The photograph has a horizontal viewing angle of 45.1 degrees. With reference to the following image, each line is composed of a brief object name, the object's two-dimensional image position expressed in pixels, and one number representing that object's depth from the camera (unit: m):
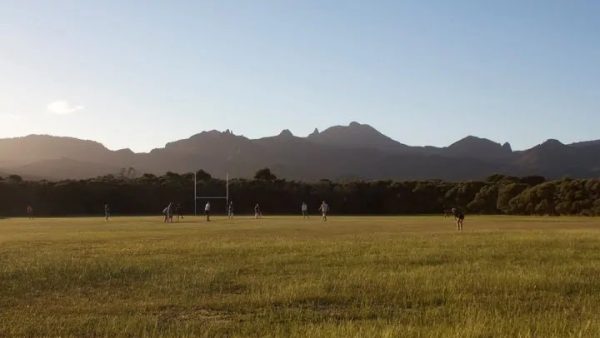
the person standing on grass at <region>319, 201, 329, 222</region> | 58.98
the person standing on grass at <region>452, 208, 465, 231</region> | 41.78
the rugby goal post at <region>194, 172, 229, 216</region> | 93.94
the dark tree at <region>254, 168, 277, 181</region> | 124.53
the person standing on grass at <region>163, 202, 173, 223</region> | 57.09
